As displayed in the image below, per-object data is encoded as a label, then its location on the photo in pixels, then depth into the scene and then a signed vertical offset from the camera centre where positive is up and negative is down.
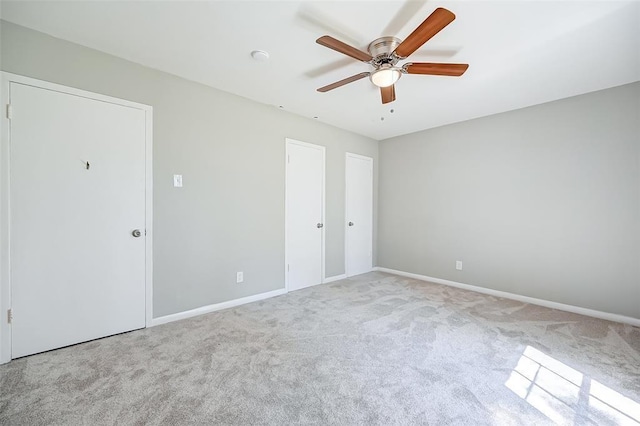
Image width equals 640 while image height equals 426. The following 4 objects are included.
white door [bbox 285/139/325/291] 3.74 -0.07
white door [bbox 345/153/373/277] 4.61 -0.06
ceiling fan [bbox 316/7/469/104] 1.69 +1.12
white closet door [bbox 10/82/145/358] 2.04 -0.08
